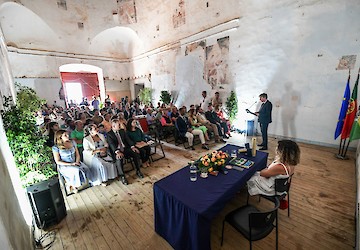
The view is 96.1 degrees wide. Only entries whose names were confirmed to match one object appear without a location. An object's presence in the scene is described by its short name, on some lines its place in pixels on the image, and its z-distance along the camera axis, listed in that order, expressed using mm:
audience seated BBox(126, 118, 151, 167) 4175
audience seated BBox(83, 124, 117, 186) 3498
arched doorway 13586
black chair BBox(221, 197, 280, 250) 1579
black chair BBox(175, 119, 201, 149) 5609
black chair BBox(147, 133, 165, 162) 4574
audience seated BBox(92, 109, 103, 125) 5161
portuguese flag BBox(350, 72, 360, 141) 3802
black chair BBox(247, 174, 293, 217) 2062
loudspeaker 2379
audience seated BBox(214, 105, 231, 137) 6652
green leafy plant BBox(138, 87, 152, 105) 12203
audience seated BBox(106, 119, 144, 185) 3691
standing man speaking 4984
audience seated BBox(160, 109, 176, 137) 6107
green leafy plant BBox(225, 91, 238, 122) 7234
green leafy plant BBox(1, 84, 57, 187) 2455
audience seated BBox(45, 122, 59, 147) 3995
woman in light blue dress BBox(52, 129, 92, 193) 3131
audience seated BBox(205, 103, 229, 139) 6240
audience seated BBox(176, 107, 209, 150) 5445
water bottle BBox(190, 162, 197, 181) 2307
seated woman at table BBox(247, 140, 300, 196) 2084
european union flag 4188
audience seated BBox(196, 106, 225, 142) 5977
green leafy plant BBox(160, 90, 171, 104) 10461
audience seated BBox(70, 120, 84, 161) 3997
